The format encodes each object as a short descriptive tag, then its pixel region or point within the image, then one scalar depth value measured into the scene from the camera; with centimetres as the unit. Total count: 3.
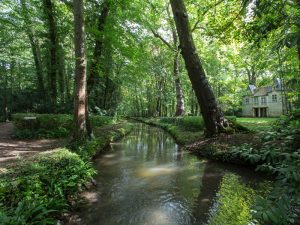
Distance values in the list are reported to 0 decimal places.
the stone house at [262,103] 3559
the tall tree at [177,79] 2123
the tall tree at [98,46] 1326
